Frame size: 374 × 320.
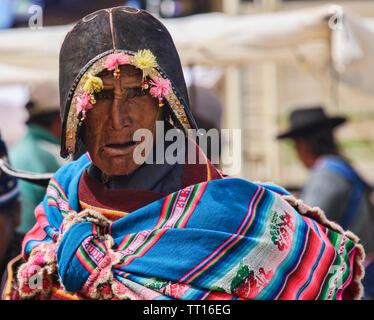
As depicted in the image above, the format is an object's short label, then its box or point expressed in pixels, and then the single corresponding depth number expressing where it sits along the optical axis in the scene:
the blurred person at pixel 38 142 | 3.07
